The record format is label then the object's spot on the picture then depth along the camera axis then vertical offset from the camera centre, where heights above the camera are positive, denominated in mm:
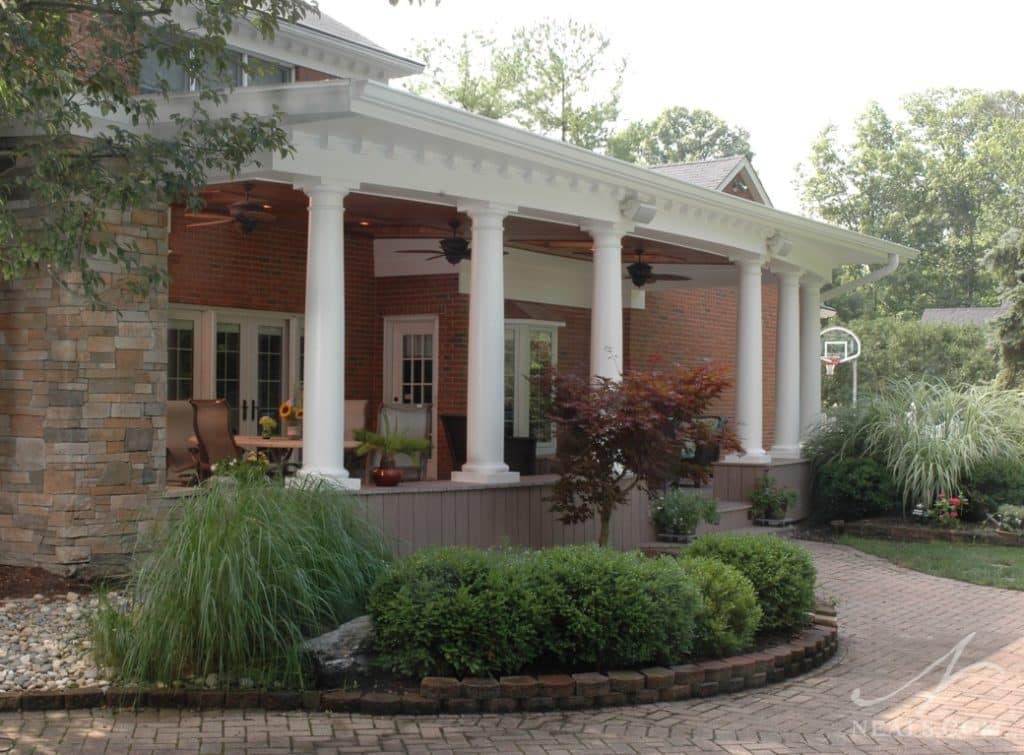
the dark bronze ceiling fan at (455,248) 12242 +1528
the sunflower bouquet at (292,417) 11391 -215
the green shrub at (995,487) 14094 -1032
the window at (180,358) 13094 +396
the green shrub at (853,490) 14508 -1123
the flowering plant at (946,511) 13844 -1290
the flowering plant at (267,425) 11406 -291
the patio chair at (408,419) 12188 -239
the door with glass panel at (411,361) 15227 +446
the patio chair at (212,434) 10523 -353
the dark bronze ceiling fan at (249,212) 10047 +1559
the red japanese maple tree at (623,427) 9453 -241
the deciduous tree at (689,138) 66812 +14660
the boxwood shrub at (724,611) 6861 -1254
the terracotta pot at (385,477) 9820 -670
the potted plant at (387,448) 9844 -443
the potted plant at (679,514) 11992 -1175
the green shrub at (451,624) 6109 -1175
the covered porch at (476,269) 9070 +1547
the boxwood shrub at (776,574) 7602 -1132
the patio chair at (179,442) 11562 -470
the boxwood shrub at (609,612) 6363 -1155
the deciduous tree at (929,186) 56188 +10242
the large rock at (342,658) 6051 -1338
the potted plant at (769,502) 13953 -1212
